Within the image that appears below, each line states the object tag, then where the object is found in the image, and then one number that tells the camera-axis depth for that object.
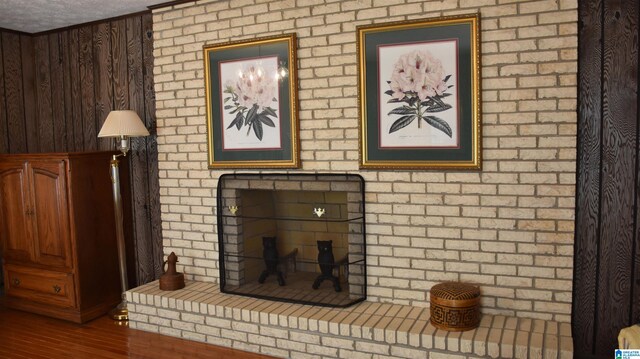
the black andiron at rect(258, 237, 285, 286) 3.81
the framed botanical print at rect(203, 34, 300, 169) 3.60
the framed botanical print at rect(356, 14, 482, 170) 3.08
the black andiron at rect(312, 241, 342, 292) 3.59
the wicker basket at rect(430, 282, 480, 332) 2.91
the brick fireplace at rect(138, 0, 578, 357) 2.92
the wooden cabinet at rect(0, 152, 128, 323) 4.09
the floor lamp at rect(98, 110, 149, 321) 3.91
